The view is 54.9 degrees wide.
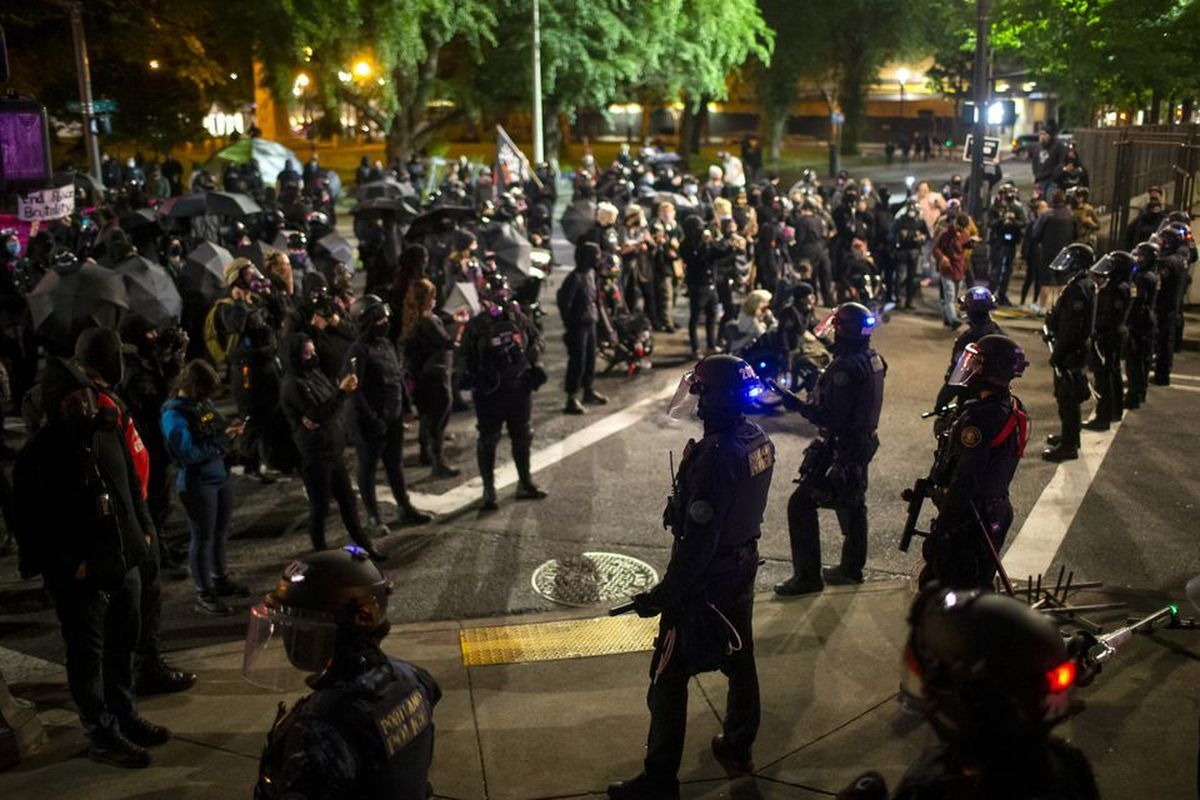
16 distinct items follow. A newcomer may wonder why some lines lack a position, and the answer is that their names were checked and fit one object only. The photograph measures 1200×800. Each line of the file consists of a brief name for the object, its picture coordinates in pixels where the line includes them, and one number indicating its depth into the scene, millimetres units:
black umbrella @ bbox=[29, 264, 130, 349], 10023
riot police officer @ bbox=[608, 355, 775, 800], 4941
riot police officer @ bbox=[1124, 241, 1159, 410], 11430
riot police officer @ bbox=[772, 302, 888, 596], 7246
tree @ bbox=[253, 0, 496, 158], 27438
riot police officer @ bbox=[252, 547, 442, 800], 2998
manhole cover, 7562
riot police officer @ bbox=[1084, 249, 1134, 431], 10656
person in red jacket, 16156
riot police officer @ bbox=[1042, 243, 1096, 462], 9852
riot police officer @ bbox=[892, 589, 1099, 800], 2604
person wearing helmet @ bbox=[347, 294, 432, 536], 8312
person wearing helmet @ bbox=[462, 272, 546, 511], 8828
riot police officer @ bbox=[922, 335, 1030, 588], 5891
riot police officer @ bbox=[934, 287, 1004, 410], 8781
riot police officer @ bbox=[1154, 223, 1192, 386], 12430
